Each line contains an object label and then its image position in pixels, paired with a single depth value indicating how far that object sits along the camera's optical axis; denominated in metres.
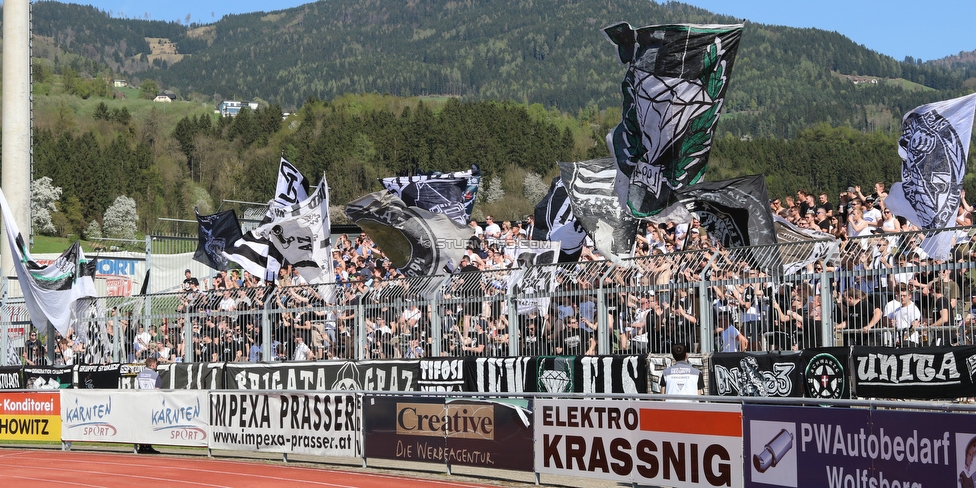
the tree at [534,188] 117.25
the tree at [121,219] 113.31
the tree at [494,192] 121.00
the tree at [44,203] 105.38
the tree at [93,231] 110.77
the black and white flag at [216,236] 27.06
